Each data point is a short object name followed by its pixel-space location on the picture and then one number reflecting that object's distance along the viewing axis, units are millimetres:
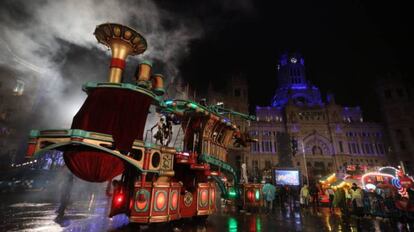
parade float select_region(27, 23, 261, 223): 6820
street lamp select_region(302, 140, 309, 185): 49594
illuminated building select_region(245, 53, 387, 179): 50875
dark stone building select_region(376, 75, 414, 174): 47188
